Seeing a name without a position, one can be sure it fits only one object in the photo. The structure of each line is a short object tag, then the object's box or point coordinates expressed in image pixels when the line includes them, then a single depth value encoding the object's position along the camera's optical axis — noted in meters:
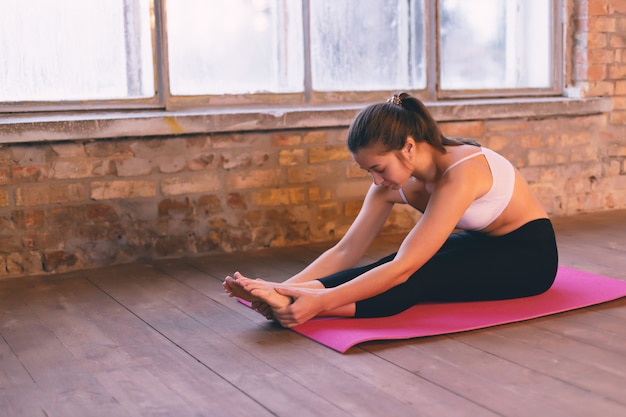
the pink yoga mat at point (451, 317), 2.96
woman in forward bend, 3.01
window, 4.41
